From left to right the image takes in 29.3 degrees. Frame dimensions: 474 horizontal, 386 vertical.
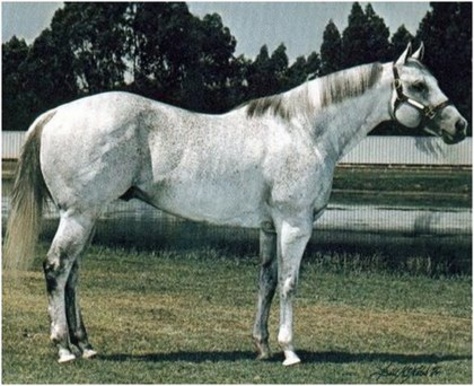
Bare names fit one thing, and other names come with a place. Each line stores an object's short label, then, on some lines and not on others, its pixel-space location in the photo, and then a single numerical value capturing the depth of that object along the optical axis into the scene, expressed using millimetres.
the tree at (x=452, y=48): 10398
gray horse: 6508
